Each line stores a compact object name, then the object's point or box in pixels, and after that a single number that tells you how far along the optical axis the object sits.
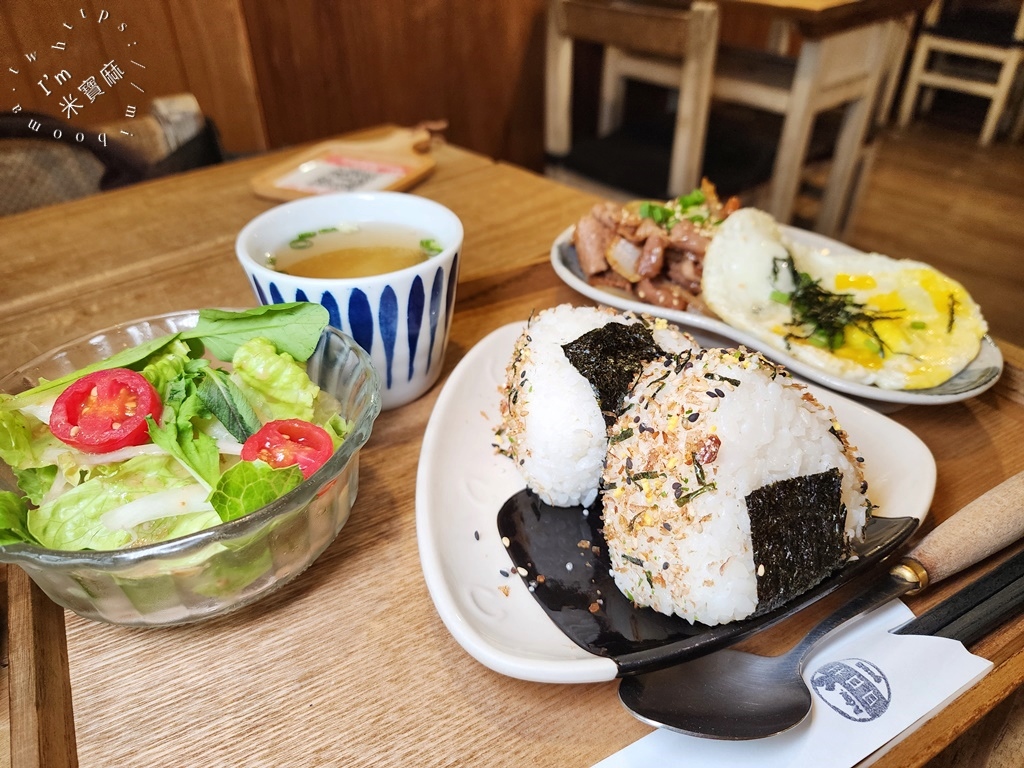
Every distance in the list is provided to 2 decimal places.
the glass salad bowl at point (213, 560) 0.19
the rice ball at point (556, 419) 0.24
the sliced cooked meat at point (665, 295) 0.37
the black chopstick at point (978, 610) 0.21
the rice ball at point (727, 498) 0.20
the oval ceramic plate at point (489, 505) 0.20
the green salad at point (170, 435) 0.21
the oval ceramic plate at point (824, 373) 0.29
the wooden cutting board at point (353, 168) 0.49
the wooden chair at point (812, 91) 0.69
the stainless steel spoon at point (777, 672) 0.19
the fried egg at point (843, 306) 0.32
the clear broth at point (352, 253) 0.30
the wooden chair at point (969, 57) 0.95
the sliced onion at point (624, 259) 0.39
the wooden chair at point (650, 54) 0.69
